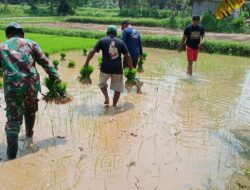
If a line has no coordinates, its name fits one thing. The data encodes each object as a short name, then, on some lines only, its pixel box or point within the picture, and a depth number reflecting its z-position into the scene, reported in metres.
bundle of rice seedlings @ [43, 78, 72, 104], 6.73
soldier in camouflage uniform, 4.88
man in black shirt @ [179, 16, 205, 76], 10.38
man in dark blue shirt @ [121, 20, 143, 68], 8.73
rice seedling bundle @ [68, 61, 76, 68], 12.47
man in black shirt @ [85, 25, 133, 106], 7.18
